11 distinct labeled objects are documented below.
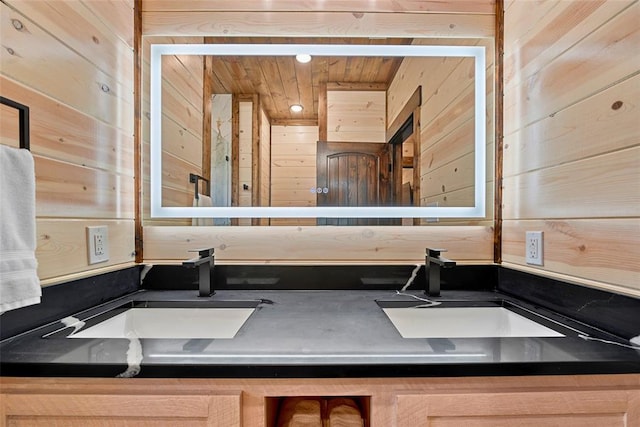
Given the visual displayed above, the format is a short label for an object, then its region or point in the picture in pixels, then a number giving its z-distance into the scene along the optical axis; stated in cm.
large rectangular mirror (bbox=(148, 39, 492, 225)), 129
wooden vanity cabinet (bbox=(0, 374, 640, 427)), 63
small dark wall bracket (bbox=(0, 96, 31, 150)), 71
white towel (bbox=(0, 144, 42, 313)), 64
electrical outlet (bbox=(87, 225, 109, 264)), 98
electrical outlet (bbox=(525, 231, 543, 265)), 100
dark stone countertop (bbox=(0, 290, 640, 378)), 62
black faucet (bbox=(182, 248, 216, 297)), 114
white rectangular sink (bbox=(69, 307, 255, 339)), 103
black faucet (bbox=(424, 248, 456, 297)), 114
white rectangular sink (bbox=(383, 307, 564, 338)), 105
